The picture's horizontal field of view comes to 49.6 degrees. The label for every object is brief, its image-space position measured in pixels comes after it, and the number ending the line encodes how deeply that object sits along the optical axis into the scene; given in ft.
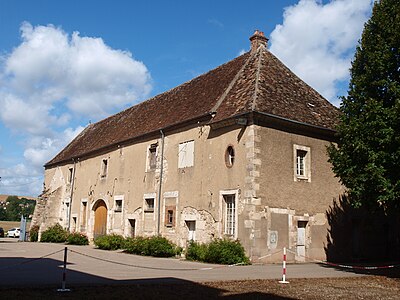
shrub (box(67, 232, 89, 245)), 84.84
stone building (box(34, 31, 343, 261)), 52.42
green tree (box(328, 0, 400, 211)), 40.91
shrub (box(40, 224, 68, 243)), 91.91
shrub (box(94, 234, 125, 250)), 71.51
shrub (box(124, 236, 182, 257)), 59.72
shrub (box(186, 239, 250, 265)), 49.11
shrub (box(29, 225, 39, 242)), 99.50
